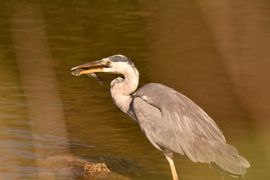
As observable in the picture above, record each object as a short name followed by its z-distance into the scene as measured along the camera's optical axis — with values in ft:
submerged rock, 59.88
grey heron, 54.70
